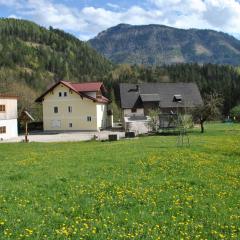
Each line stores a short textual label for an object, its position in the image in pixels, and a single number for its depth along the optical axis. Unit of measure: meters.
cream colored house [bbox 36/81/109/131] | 76.25
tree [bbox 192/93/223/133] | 59.56
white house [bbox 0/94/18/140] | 58.19
